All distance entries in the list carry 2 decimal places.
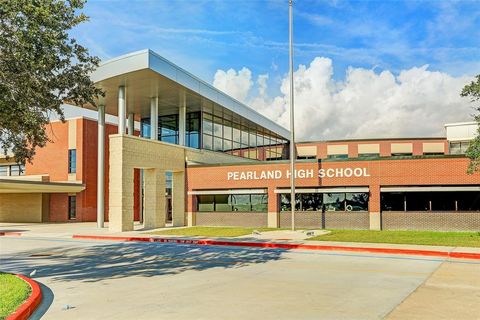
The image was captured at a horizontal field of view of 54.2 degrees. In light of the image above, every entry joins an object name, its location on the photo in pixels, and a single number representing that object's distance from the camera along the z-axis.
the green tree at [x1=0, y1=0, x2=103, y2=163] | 11.73
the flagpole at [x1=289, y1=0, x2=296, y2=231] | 26.22
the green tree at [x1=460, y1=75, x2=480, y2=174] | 20.33
